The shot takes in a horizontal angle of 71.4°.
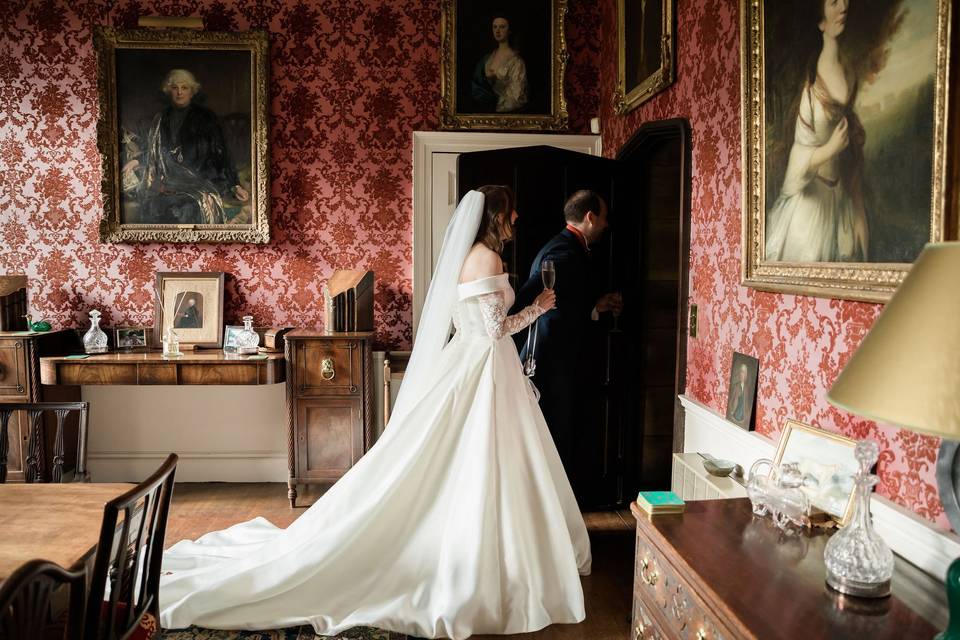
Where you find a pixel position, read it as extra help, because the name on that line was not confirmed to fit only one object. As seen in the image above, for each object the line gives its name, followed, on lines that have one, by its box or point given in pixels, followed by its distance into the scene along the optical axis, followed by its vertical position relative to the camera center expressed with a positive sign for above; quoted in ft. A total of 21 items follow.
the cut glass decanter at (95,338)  15.98 -1.08
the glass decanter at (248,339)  16.29 -1.12
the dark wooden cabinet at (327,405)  15.51 -2.61
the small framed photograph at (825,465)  6.55 -1.79
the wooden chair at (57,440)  9.26 -2.09
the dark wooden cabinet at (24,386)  15.14 -2.11
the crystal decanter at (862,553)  5.06 -1.99
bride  9.66 -3.59
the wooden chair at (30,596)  4.25 -2.09
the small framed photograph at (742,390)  9.21 -1.36
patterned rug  9.59 -4.94
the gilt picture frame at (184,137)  16.44 +3.90
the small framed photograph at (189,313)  16.80 -0.50
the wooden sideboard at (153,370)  15.08 -1.74
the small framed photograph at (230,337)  16.51 -1.09
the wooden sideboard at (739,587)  4.73 -2.32
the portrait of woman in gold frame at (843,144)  5.80 +1.56
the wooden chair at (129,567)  5.49 -2.55
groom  13.88 -0.47
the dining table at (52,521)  6.31 -2.43
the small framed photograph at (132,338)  16.69 -1.12
